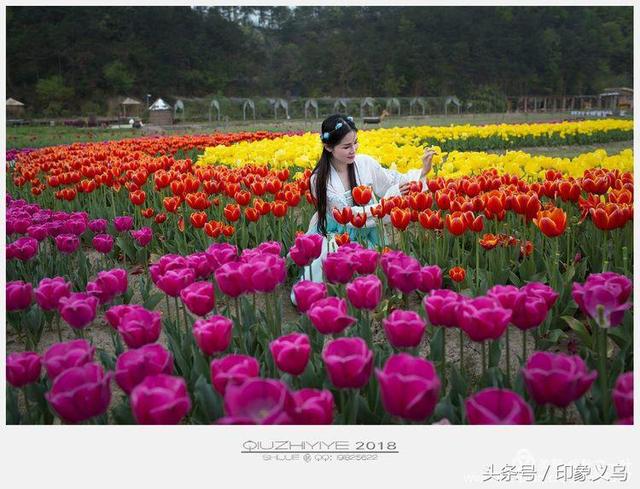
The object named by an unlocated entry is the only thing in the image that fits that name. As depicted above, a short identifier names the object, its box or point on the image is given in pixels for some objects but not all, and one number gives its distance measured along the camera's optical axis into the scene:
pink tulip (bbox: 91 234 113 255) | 3.03
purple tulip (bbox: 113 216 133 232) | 3.60
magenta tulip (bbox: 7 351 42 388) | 1.47
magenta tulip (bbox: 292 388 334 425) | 1.09
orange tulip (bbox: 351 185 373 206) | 2.98
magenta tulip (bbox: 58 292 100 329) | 1.68
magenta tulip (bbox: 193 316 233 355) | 1.50
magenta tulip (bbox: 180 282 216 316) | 1.72
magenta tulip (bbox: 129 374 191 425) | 1.09
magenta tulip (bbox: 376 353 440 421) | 1.06
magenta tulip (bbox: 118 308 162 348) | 1.51
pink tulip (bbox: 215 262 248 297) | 1.78
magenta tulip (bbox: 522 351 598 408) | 1.13
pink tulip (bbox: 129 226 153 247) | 3.46
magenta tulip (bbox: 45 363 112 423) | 1.16
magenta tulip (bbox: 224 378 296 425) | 1.02
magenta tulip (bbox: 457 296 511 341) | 1.37
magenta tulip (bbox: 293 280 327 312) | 1.71
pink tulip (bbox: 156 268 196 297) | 1.90
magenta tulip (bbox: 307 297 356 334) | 1.51
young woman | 3.53
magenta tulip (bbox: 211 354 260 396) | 1.21
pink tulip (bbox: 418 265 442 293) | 1.84
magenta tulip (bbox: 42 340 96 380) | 1.30
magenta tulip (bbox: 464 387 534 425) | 1.03
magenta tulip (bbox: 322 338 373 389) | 1.19
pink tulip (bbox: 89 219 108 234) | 3.64
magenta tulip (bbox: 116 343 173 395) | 1.29
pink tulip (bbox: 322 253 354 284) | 1.91
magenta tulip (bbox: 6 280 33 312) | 1.90
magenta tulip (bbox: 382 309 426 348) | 1.43
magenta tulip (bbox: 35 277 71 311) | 1.88
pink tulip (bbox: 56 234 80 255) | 2.98
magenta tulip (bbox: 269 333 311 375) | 1.32
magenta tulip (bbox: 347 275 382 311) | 1.67
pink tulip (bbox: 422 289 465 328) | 1.54
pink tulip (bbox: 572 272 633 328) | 1.40
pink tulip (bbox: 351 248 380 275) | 1.98
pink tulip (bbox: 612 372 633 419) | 1.16
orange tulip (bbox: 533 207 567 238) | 2.36
